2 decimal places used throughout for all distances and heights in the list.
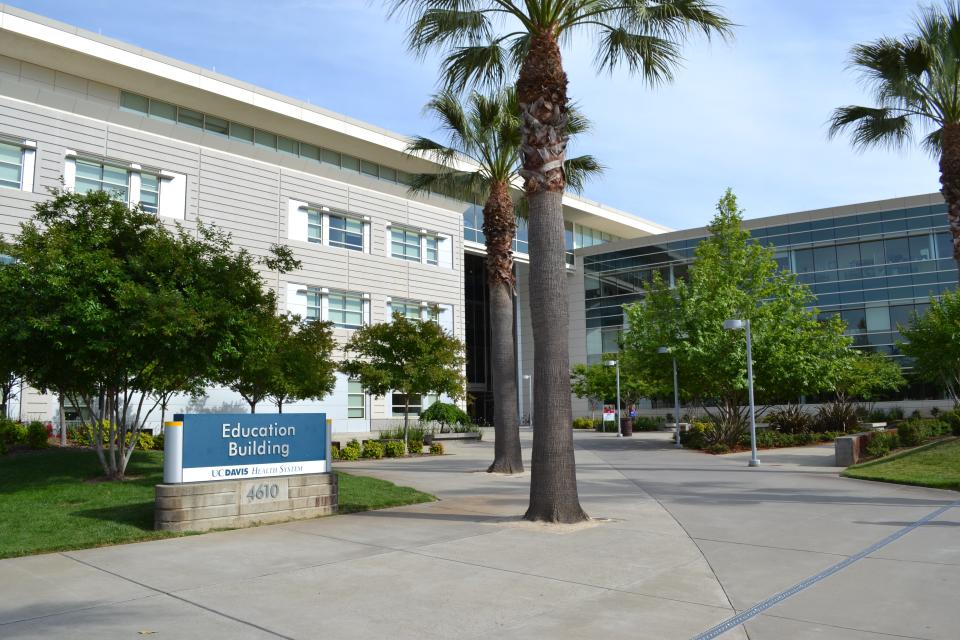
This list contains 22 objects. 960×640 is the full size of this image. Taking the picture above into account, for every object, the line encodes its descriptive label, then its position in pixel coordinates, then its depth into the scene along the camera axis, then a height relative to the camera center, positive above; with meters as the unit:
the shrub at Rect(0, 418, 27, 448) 21.03 -0.24
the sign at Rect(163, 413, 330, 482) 10.62 -0.37
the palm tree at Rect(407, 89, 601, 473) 19.09 +5.96
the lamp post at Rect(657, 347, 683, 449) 28.30 +0.82
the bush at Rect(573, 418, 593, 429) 54.47 -0.46
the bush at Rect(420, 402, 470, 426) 34.81 +0.26
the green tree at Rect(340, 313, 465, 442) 27.06 +2.17
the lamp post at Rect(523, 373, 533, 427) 63.25 +2.35
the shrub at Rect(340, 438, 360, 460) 25.20 -1.06
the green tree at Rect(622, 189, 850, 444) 27.31 +3.18
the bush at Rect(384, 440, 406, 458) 26.98 -1.06
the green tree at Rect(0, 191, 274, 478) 12.71 +2.09
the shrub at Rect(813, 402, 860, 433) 34.47 -0.34
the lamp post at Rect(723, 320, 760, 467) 21.17 +1.26
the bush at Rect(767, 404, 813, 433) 33.69 -0.34
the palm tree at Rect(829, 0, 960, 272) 18.20 +8.37
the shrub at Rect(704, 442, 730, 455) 26.69 -1.19
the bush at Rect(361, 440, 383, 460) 25.91 -1.06
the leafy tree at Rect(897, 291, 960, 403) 32.31 +3.11
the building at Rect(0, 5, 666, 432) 29.11 +11.18
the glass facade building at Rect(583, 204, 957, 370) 48.84 +10.14
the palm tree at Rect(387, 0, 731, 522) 10.90 +4.42
